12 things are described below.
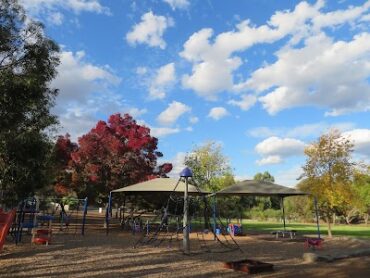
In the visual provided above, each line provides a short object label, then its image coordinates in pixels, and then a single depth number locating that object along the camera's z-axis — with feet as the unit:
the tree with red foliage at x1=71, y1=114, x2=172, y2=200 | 81.15
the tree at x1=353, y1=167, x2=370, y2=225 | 186.50
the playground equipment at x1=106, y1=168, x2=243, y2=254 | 46.98
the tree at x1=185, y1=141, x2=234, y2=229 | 125.49
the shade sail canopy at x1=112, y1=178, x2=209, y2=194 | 66.39
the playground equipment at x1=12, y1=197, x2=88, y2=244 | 47.48
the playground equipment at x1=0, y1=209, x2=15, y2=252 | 33.44
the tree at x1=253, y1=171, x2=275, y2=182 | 312.99
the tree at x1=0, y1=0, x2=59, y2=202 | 33.86
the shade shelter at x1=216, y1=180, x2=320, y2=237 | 69.10
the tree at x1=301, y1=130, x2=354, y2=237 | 80.74
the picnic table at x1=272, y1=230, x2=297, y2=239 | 70.48
